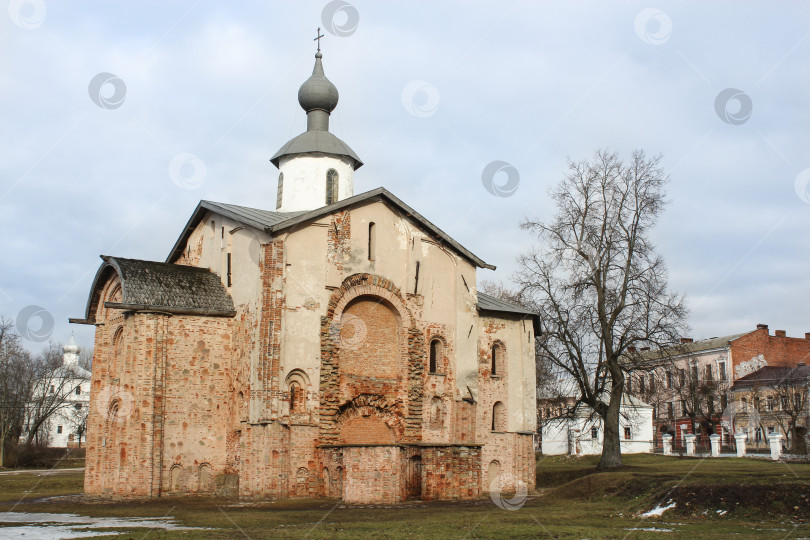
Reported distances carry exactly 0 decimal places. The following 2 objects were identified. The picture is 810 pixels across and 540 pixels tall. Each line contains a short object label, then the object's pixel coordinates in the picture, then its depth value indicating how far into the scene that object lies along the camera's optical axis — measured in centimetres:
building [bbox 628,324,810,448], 5362
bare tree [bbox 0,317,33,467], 4466
